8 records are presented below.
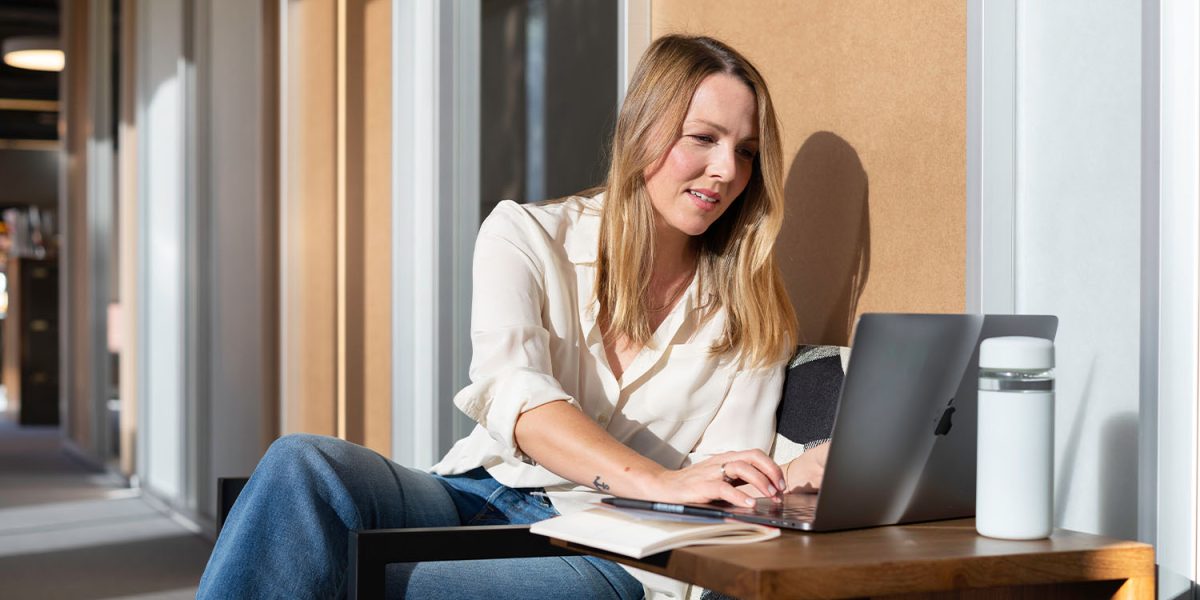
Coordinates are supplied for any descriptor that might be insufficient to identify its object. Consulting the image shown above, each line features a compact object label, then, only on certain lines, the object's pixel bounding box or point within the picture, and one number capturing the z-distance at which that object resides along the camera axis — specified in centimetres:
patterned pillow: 179
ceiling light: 1021
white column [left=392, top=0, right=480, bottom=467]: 326
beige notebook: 109
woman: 173
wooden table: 99
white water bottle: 116
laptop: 116
